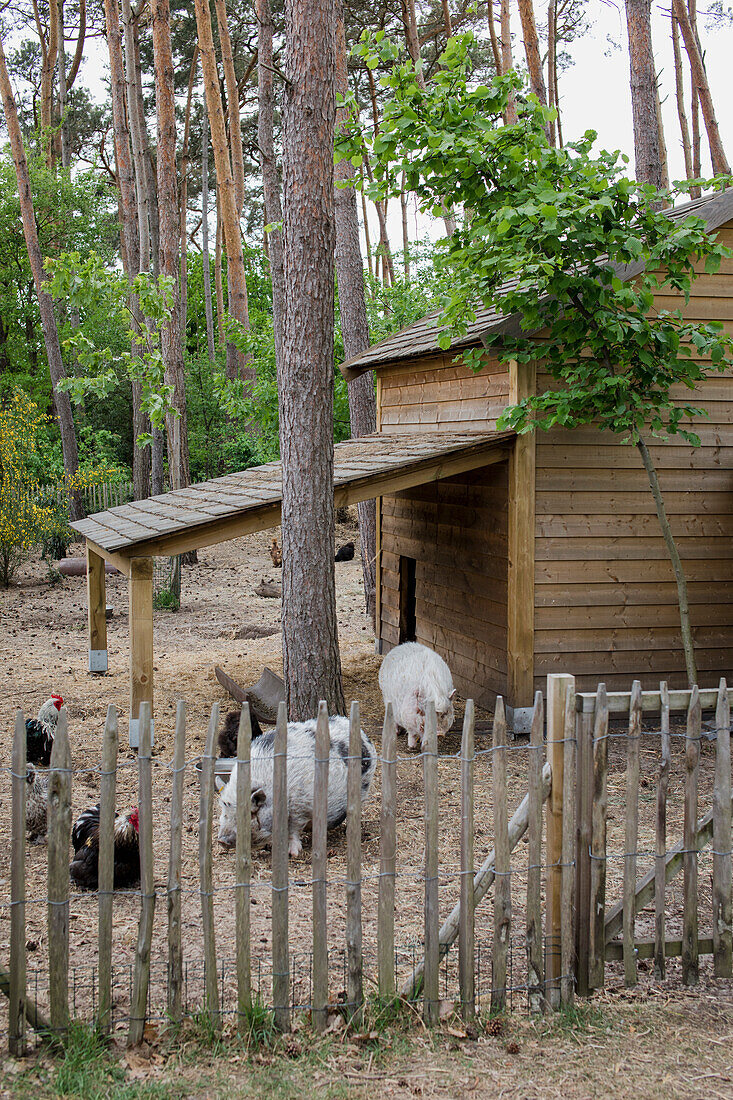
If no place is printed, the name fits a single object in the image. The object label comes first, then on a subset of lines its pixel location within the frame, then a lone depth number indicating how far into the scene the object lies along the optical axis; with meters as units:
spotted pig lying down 5.38
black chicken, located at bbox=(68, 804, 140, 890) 4.93
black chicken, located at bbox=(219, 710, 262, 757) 7.00
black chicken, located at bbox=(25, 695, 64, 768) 5.94
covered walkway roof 7.17
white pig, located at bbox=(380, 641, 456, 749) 7.76
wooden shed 8.25
